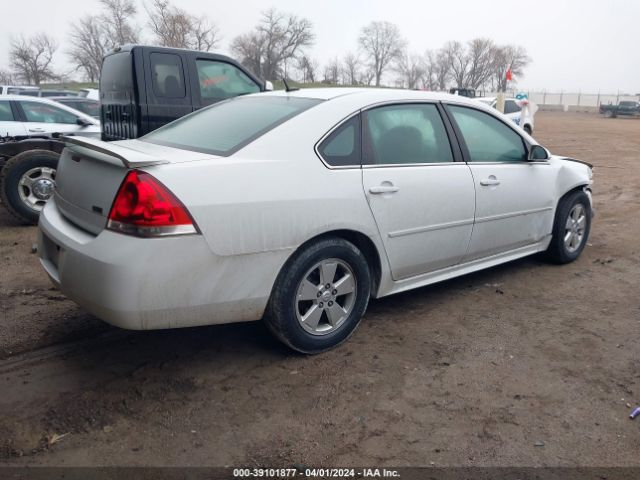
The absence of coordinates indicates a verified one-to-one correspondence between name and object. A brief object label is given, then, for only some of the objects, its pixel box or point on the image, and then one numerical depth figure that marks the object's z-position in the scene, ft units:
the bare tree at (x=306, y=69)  200.44
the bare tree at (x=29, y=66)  186.19
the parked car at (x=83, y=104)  39.68
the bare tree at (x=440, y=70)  296.30
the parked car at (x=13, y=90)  72.89
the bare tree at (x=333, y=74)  232.41
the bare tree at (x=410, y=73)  288.06
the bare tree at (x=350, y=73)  253.69
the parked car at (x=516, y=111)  68.80
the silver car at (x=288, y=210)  8.99
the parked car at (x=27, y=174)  21.21
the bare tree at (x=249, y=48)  204.85
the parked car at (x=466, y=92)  105.93
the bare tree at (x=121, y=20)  157.28
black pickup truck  20.38
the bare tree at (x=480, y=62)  294.46
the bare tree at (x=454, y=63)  297.94
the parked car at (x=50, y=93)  76.39
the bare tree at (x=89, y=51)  183.93
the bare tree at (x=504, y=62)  294.25
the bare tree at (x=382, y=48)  293.43
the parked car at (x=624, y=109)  147.64
